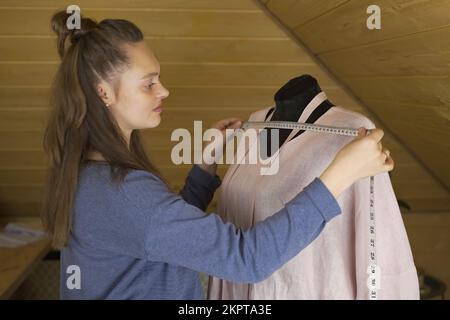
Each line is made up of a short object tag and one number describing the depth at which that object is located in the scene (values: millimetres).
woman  967
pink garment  1082
